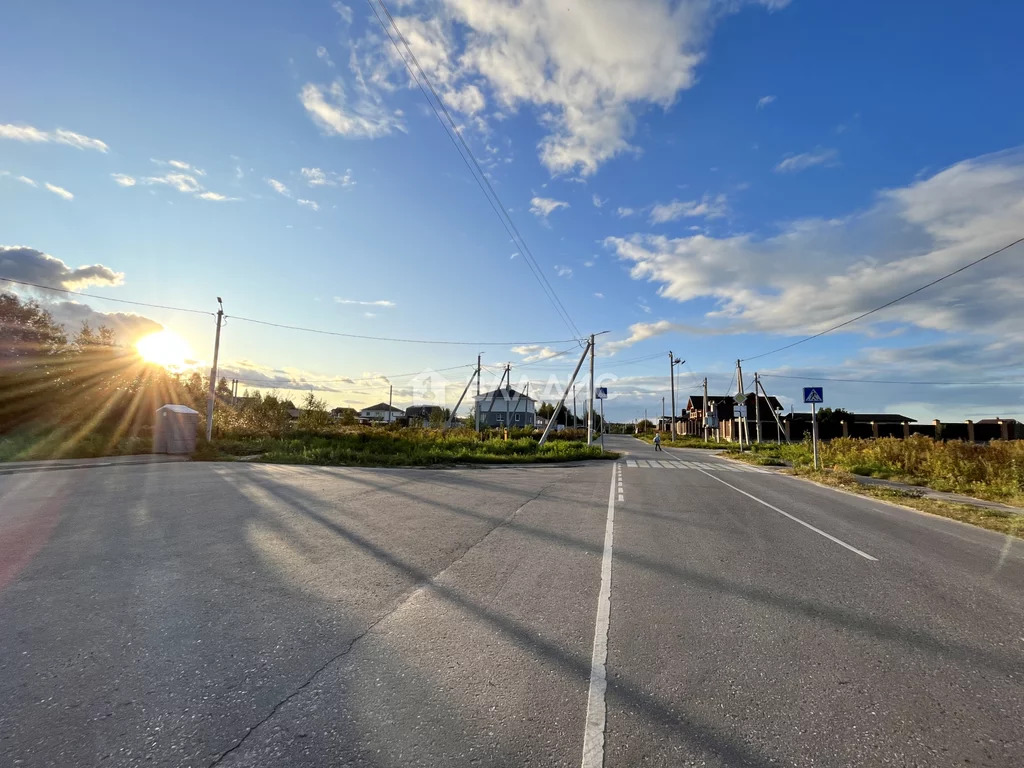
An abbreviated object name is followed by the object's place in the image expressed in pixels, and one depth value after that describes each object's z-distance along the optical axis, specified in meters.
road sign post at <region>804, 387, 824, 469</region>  18.42
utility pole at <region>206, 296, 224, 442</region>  25.22
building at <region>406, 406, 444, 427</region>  104.54
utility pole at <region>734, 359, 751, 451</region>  40.08
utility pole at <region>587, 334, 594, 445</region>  30.23
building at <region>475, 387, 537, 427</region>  94.00
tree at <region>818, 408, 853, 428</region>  63.15
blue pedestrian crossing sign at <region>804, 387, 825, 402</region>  18.44
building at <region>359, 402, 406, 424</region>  108.67
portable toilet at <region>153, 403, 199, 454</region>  22.36
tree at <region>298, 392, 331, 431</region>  36.50
